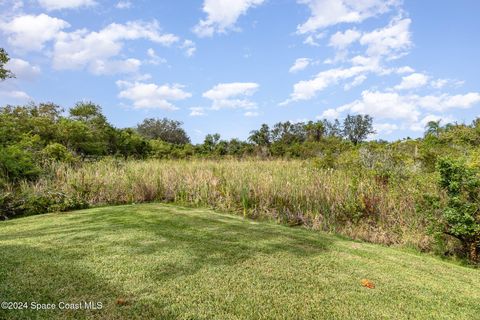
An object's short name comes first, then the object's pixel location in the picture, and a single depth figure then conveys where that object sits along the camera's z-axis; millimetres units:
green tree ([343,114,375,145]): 32875
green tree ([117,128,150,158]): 17906
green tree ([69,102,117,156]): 15476
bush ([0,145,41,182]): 8352
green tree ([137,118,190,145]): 37500
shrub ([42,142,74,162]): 10248
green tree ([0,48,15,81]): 8668
